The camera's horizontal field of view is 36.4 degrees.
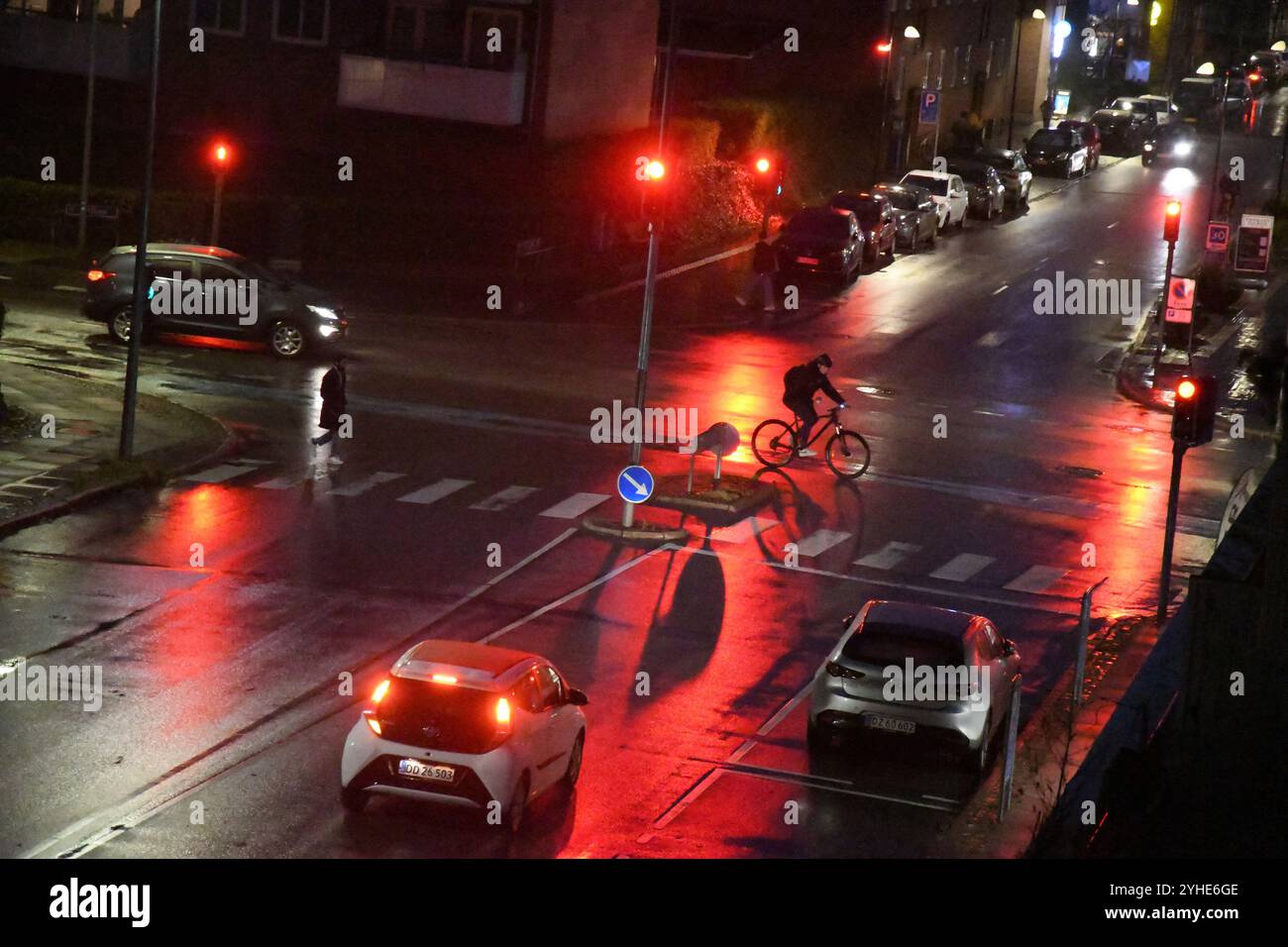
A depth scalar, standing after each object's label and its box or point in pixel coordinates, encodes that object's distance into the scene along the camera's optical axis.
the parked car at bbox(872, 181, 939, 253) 54.00
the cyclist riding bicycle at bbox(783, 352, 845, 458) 29.09
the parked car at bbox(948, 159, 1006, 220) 60.34
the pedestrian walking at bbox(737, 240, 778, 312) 43.94
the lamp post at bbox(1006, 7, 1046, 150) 74.50
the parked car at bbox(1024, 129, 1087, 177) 71.38
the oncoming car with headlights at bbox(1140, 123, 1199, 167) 77.31
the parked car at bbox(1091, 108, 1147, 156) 79.69
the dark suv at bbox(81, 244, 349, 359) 35.00
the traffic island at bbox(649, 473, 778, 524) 26.67
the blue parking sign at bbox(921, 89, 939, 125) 64.69
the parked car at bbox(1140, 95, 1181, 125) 84.69
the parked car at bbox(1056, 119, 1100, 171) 73.12
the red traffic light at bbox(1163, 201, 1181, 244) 38.28
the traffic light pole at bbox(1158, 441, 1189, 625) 22.09
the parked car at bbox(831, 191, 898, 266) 50.78
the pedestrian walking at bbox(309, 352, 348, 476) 27.22
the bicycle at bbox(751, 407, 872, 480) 29.27
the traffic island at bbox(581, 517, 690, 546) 24.64
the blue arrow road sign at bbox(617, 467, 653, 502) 24.38
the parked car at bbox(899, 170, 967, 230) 57.50
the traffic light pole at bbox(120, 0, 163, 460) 25.88
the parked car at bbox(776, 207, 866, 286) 47.03
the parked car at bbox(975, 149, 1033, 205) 63.03
